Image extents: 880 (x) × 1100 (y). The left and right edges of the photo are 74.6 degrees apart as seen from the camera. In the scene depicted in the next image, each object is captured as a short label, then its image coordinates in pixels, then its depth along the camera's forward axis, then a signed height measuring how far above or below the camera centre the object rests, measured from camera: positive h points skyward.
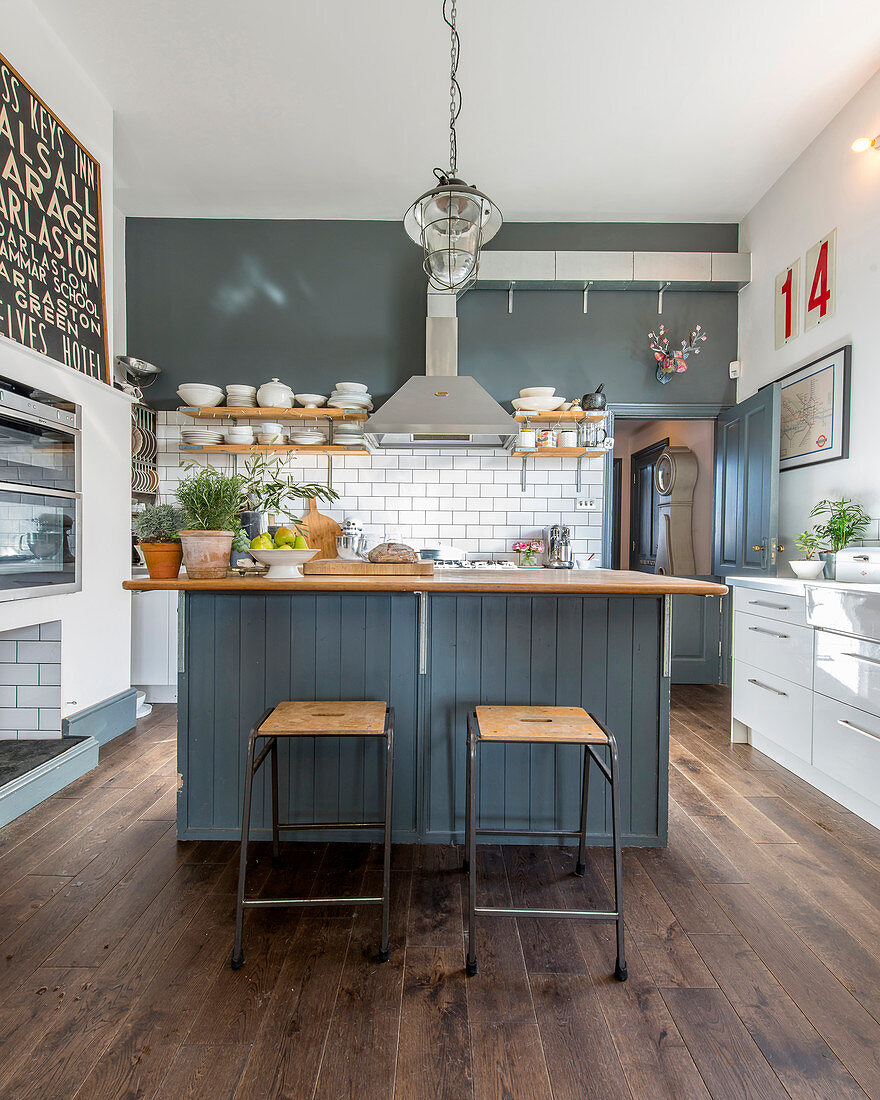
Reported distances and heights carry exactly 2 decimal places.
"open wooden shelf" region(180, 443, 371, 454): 4.11 +0.65
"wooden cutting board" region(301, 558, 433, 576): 2.19 -0.11
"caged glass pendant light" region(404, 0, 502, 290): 1.94 +1.09
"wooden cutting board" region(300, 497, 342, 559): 4.12 +0.09
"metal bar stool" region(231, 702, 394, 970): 1.53 -0.54
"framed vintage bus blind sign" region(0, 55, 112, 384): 2.51 +1.44
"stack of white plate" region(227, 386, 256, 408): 4.08 +1.01
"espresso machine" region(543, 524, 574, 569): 4.08 -0.05
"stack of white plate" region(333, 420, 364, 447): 4.10 +0.75
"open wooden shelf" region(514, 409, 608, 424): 4.02 +0.88
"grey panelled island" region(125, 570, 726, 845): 2.13 -0.55
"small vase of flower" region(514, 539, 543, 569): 4.15 -0.08
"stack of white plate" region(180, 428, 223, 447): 4.08 +0.72
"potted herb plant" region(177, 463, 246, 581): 1.98 +0.06
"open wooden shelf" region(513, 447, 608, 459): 4.11 +0.65
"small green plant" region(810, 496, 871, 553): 2.96 +0.10
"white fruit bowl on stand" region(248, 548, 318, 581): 1.97 -0.07
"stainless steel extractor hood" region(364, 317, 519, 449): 3.18 +0.72
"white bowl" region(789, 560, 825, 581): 3.04 -0.14
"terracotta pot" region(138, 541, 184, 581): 2.00 -0.07
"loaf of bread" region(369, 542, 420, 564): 2.32 -0.06
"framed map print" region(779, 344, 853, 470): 3.20 +0.79
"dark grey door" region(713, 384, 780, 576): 3.66 +0.39
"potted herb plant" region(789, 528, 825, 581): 3.05 -0.10
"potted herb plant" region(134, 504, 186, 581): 2.00 -0.01
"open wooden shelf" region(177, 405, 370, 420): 4.02 +0.89
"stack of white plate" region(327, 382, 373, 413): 4.05 +1.00
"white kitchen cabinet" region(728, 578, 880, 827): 2.30 -0.65
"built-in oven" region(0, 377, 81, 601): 2.40 +0.20
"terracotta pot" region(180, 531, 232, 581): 1.98 -0.05
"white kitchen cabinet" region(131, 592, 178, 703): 3.84 -0.70
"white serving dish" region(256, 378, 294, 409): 4.03 +1.00
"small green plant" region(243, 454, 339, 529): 2.15 +0.18
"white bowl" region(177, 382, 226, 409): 4.03 +1.01
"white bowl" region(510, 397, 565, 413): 4.04 +0.96
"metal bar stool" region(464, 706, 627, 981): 1.48 -0.53
